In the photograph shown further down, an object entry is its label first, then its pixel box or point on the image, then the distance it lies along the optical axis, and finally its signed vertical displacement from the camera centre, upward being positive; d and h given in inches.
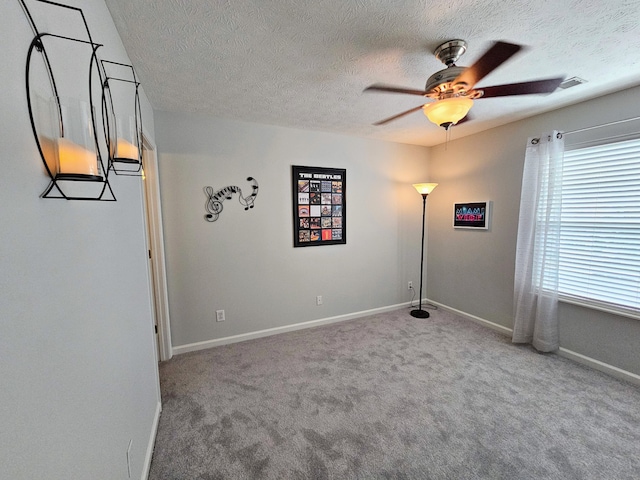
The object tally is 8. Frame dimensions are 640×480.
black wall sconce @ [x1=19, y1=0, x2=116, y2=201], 25.4 +9.1
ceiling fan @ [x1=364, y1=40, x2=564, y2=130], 56.3 +29.2
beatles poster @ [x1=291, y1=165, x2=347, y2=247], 122.6 +4.6
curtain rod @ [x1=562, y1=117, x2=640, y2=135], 83.4 +30.2
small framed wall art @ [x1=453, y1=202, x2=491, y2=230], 126.1 +0.0
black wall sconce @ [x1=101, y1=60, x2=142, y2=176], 40.6 +15.2
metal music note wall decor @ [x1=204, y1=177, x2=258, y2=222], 107.2 +7.0
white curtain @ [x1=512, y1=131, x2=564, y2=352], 99.4 -11.6
